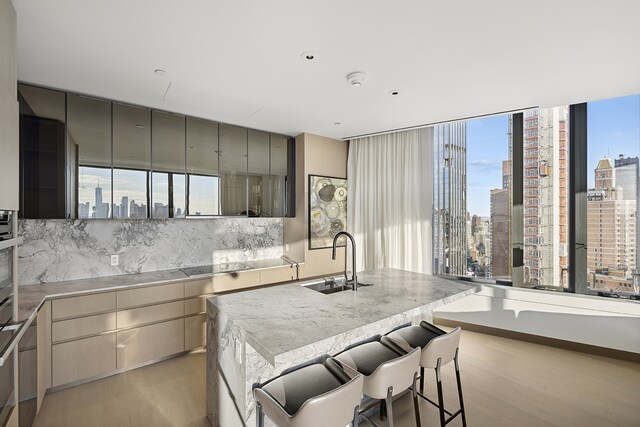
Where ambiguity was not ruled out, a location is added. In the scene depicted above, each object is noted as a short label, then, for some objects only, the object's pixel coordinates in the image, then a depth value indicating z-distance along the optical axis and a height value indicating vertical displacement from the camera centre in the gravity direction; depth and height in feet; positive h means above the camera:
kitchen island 4.55 -1.90
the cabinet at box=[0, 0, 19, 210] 4.55 +1.71
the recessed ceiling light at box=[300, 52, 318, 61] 6.84 +3.74
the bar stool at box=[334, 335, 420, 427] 5.05 -2.93
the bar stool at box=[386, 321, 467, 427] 5.94 -2.87
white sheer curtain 13.06 +0.66
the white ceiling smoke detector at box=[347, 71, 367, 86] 7.80 +3.68
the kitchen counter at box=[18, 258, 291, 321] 6.97 -2.17
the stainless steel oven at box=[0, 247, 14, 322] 4.77 -1.18
